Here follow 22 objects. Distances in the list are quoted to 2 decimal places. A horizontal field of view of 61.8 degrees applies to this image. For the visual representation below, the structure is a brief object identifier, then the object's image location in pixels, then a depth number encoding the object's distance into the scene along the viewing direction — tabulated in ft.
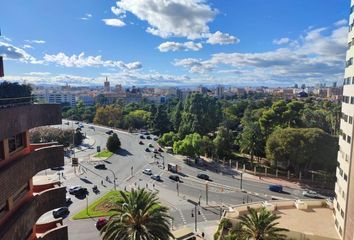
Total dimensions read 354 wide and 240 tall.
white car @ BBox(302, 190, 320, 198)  196.05
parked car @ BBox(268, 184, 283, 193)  205.03
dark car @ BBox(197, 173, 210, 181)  232.32
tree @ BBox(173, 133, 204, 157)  269.64
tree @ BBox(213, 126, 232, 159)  278.67
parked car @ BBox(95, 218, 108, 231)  149.69
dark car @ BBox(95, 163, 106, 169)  263.08
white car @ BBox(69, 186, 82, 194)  199.82
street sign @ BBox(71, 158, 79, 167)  206.57
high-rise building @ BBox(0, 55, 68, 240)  49.75
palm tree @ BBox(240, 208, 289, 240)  102.37
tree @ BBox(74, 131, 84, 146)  358.23
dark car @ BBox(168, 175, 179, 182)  228.61
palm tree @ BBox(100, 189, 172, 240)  90.22
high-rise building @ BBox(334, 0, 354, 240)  108.37
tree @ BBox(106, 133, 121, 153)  323.57
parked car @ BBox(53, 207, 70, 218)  163.63
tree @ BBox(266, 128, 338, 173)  211.00
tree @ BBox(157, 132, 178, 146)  324.93
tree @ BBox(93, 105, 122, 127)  490.44
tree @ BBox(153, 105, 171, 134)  394.73
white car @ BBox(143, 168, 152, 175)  246.33
